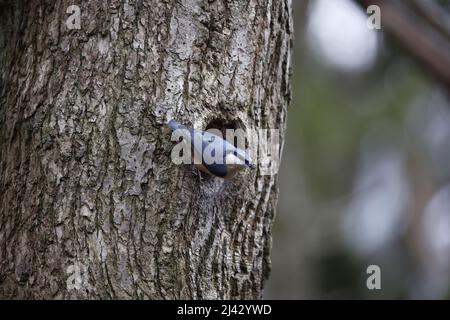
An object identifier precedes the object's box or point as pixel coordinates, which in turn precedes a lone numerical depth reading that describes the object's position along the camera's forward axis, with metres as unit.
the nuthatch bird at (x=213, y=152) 5.18
